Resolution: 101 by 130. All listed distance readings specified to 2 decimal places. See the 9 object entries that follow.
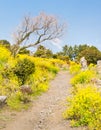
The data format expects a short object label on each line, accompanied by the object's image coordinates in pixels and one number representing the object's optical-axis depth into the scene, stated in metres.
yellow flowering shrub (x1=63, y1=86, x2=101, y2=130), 3.80
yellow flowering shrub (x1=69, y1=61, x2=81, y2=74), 11.79
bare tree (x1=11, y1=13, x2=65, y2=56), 14.01
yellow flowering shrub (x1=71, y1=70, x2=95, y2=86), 7.58
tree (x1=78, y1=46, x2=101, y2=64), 18.00
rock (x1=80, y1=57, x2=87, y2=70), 12.08
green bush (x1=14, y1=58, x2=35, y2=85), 7.19
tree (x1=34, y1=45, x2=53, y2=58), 16.21
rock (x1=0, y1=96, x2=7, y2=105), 5.01
